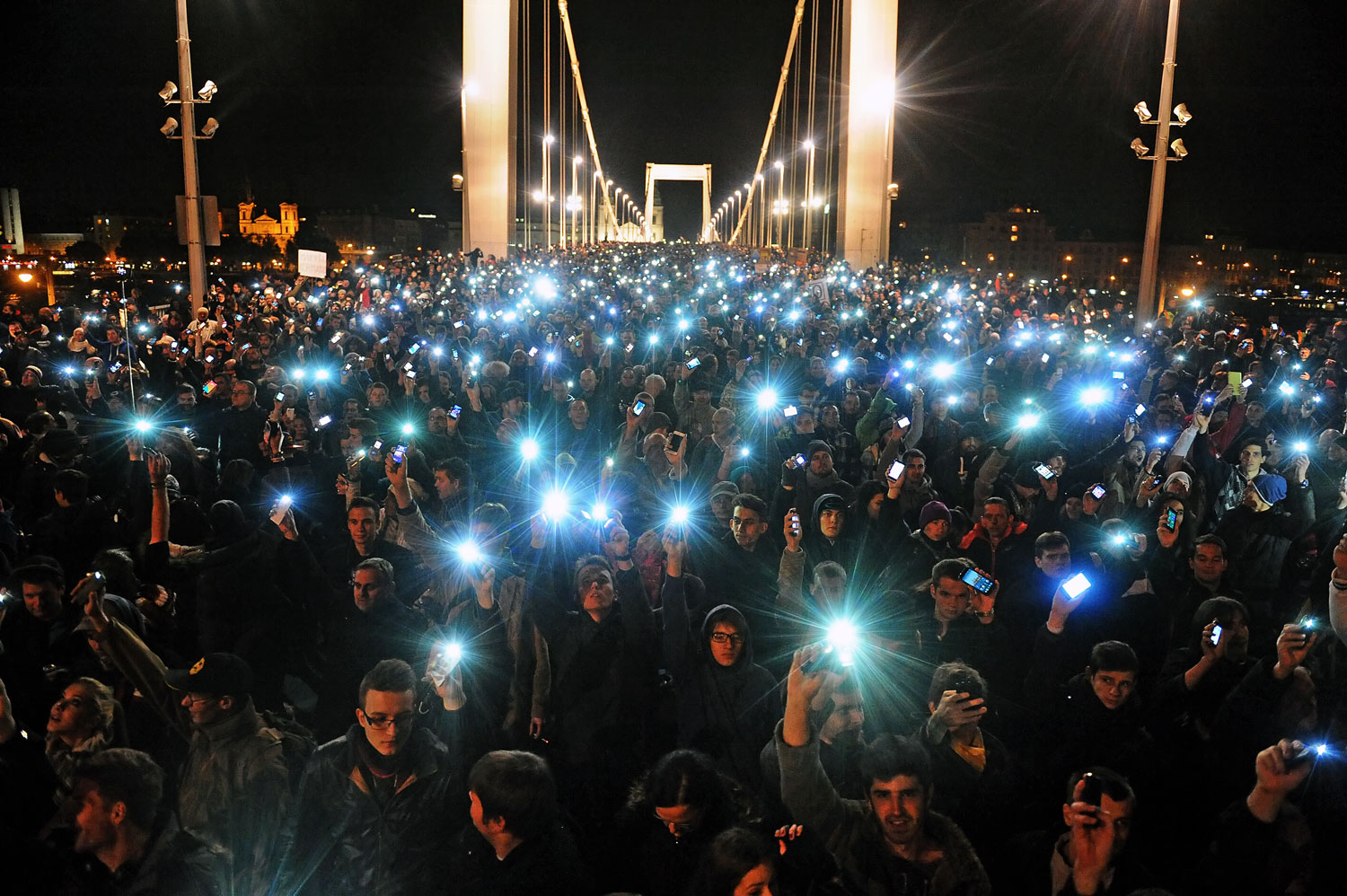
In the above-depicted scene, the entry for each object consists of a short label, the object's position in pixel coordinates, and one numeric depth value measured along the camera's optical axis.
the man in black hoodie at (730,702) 3.74
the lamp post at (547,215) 45.23
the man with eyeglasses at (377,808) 3.00
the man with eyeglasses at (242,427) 7.48
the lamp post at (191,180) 12.24
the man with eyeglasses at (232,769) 3.11
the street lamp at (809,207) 51.47
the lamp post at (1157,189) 13.51
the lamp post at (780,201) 73.18
